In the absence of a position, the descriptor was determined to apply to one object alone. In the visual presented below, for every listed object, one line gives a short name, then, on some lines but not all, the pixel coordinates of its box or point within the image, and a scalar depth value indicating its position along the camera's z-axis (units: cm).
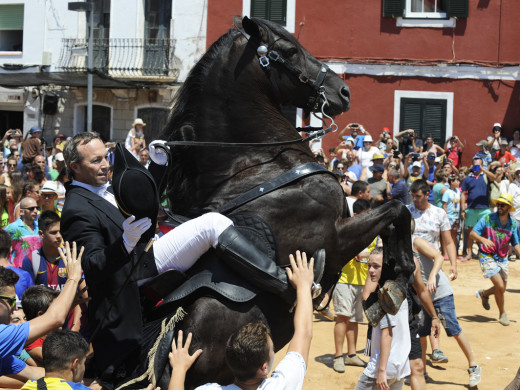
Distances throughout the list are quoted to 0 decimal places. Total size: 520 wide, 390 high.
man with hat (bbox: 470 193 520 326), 1141
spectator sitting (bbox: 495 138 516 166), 1811
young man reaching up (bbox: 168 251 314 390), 387
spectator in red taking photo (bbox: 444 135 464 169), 1924
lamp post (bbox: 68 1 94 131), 1655
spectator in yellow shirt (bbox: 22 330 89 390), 396
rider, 430
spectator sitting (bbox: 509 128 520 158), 1864
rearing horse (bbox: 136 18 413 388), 488
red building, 2083
